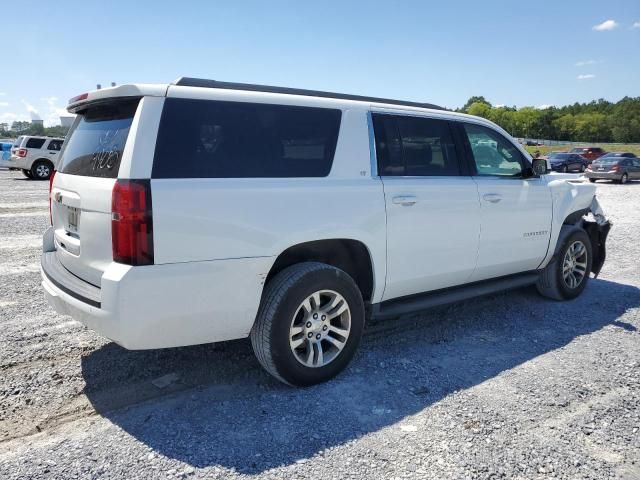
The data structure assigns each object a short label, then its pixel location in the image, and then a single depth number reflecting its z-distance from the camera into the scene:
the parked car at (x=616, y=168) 26.00
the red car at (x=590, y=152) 37.12
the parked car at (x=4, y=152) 27.28
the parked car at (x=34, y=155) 20.61
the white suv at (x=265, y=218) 2.86
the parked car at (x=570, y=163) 34.69
